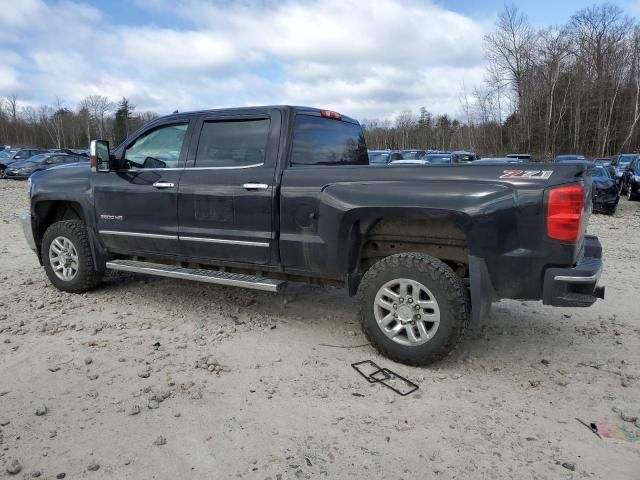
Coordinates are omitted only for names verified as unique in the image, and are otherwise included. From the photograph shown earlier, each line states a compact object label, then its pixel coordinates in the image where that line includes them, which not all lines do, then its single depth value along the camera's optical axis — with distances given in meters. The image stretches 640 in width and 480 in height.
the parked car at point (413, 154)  22.54
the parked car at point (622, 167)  19.58
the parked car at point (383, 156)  18.89
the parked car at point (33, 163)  24.64
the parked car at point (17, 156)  27.61
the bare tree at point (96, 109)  83.81
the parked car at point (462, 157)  18.64
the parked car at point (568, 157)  20.02
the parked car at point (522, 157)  20.77
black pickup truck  3.35
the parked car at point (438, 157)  20.35
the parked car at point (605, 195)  13.88
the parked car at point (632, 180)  17.00
